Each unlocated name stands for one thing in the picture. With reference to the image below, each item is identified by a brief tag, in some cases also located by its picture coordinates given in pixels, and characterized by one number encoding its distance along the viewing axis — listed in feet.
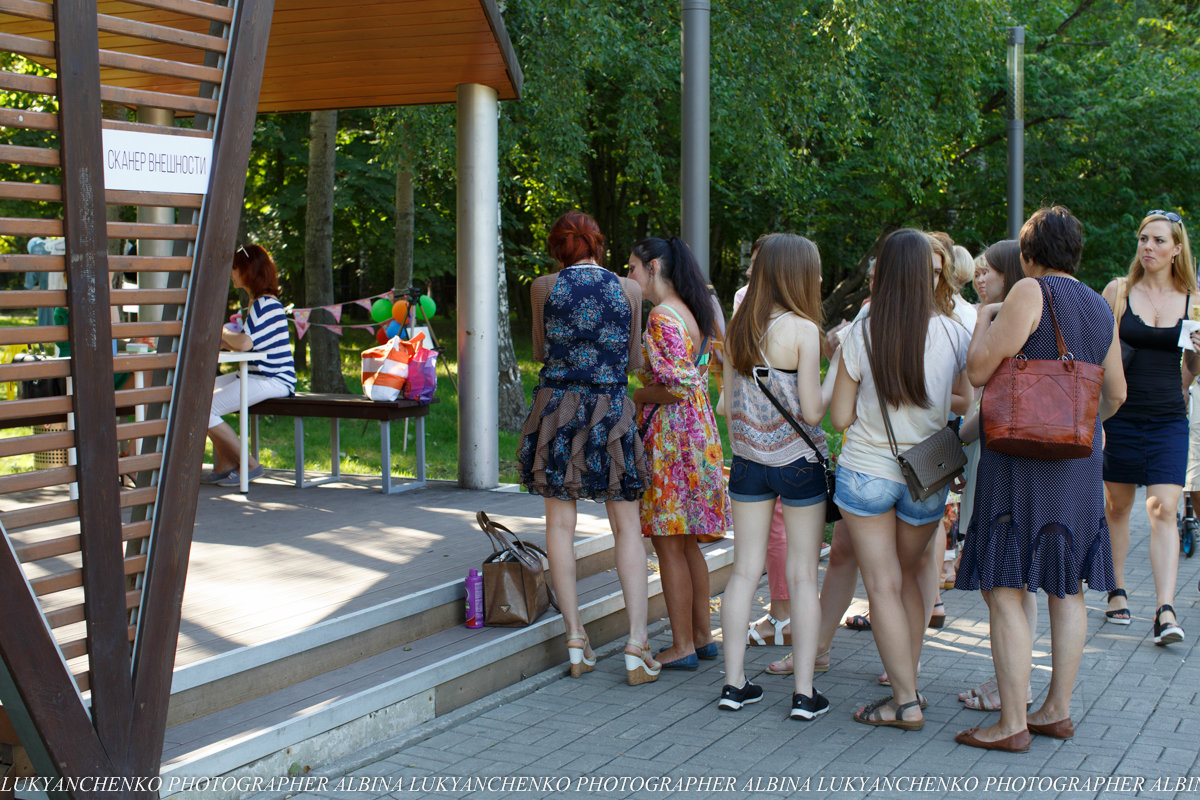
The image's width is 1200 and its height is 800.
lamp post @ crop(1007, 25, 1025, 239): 42.24
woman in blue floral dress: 16.16
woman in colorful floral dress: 16.43
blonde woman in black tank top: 18.39
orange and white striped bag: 24.77
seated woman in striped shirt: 25.04
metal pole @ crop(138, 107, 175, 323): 26.45
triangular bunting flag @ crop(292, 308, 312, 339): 33.00
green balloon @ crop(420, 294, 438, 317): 26.37
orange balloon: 25.50
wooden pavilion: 10.34
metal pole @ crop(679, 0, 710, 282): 20.98
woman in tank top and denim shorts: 14.87
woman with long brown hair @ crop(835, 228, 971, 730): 13.89
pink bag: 25.17
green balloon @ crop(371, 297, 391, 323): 27.76
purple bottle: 17.07
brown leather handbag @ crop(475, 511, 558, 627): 16.94
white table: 23.94
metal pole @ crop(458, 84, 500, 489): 25.45
